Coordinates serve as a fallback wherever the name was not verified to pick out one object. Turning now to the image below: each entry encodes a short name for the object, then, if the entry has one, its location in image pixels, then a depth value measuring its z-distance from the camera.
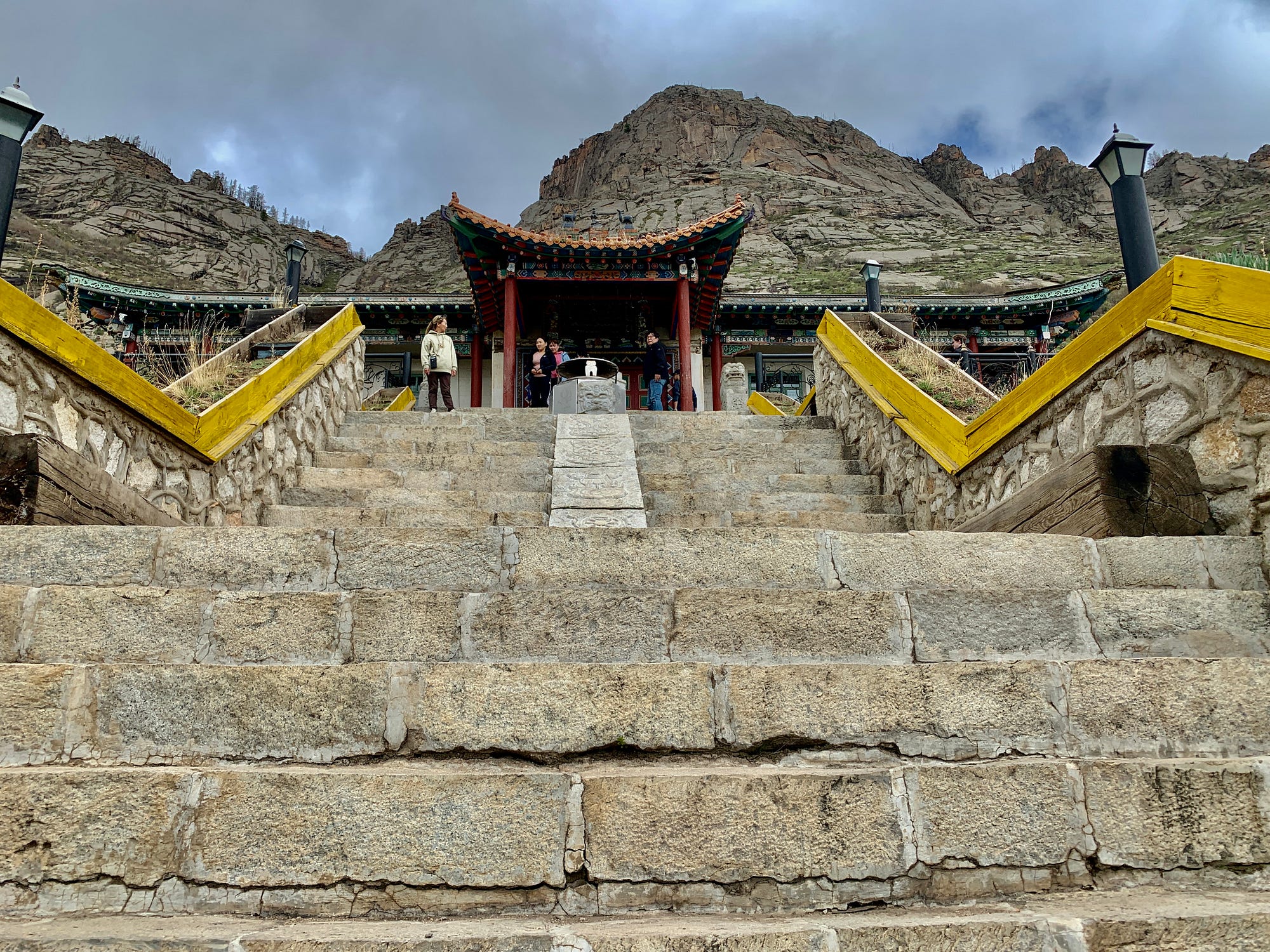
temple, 15.14
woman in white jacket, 9.12
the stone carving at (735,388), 14.23
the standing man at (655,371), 12.20
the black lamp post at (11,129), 5.09
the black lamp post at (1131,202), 6.14
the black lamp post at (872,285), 14.29
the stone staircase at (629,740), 1.78
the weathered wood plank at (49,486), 2.98
